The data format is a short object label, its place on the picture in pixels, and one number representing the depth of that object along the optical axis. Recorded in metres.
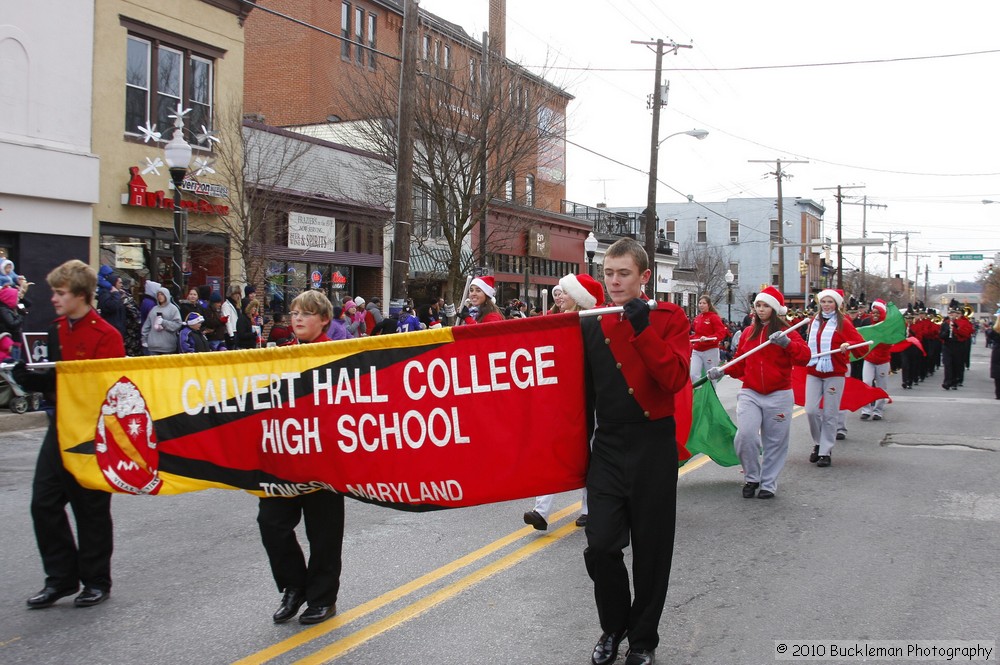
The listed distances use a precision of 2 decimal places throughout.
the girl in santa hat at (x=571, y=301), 4.64
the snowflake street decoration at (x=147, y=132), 19.47
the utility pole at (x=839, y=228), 60.26
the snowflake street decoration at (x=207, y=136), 20.28
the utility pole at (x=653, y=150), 28.34
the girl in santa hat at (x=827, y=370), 10.08
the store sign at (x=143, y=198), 18.95
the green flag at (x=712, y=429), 8.37
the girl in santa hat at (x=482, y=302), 8.15
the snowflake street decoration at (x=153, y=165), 19.41
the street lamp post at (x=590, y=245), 26.97
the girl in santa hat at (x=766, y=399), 8.06
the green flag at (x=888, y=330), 14.56
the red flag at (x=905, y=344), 18.06
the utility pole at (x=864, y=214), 78.38
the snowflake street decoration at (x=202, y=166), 20.11
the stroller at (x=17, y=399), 12.63
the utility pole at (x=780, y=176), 49.91
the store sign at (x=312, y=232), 23.45
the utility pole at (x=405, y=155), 15.91
